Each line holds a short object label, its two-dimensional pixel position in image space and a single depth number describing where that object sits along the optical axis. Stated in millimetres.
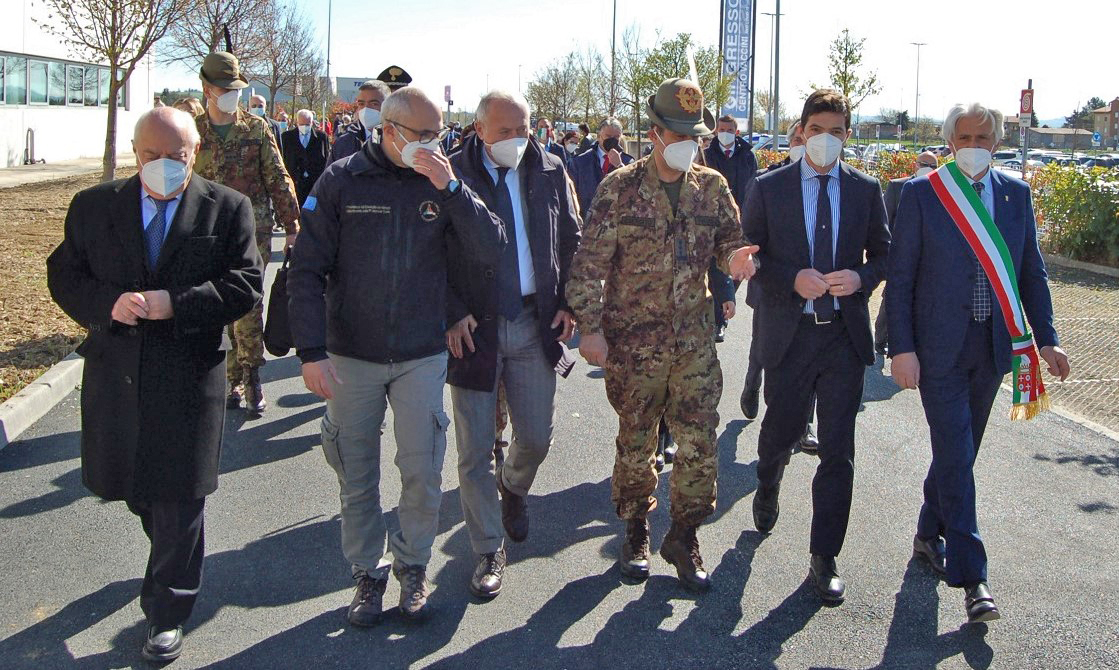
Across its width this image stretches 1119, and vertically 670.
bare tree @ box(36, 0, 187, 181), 15008
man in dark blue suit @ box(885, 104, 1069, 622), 4164
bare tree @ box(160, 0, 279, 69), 22500
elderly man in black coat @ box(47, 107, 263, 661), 3693
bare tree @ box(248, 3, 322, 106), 33706
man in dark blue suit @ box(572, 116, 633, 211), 10438
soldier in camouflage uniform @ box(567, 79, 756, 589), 4398
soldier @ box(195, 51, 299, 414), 6645
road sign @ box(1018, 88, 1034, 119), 20078
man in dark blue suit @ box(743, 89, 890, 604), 4391
